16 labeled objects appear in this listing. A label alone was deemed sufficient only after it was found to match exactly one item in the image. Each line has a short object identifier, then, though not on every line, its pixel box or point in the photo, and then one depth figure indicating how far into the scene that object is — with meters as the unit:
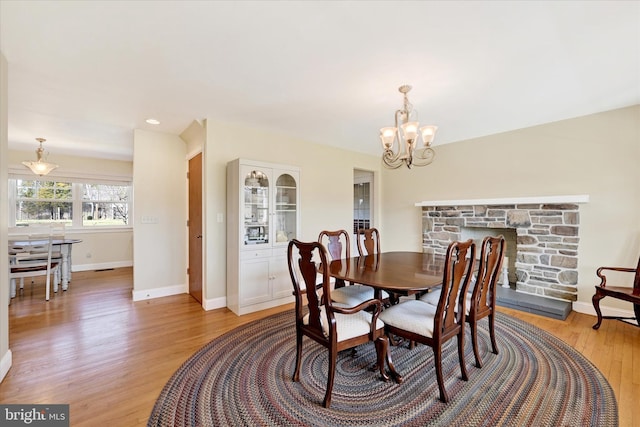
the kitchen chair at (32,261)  3.53
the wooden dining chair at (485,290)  2.09
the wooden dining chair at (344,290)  2.36
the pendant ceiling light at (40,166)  4.28
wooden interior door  3.69
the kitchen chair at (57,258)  4.02
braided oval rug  1.62
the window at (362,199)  5.64
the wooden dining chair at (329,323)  1.72
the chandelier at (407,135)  2.34
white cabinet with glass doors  3.26
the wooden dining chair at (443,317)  1.74
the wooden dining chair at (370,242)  3.22
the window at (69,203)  5.16
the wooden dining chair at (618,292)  2.62
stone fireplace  3.35
